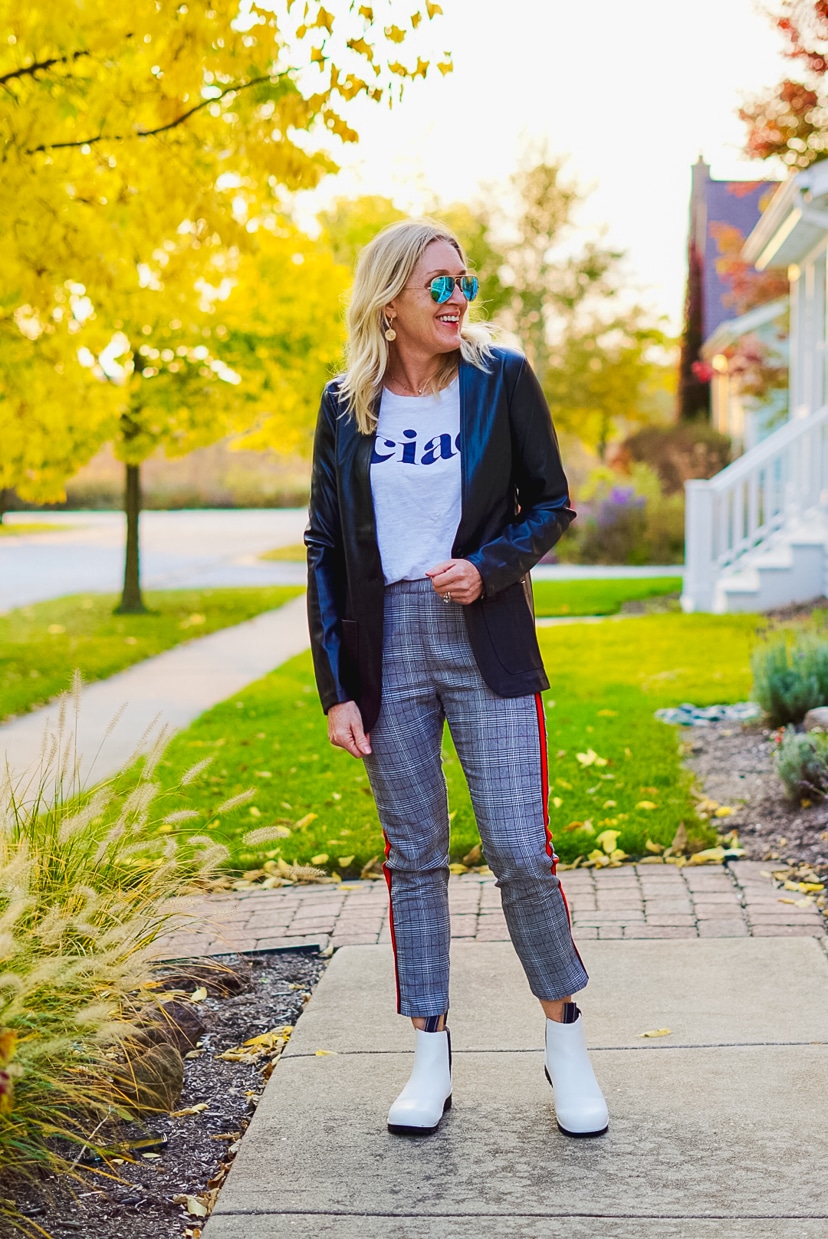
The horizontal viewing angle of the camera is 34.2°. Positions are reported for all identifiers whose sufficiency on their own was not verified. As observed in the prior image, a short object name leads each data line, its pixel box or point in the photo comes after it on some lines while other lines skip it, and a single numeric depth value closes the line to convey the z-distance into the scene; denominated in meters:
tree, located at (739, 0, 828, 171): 12.42
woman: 2.83
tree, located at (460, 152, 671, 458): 28.84
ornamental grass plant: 2.62
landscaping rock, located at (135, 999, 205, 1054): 3.27
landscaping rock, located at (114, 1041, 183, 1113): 3.06
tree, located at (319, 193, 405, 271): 20.27
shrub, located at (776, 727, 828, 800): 5.39
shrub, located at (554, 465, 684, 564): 19.36
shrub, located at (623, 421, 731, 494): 23.45
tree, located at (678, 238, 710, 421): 33.78
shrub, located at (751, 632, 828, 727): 6.66
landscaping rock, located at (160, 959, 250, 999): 3.87
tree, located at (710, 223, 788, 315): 18.72
